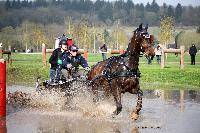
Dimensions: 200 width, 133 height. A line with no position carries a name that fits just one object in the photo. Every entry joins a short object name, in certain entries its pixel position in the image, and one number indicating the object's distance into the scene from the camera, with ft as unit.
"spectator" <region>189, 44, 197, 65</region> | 139.74
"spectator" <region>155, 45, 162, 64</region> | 132.57
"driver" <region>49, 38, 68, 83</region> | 48.73
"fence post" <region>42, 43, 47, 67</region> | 105.13
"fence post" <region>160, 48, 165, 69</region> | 100.87
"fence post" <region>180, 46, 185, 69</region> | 98.19
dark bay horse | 41.63
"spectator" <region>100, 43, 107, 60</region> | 138.83
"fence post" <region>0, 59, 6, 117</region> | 41.65
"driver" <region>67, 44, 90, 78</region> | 48.83
